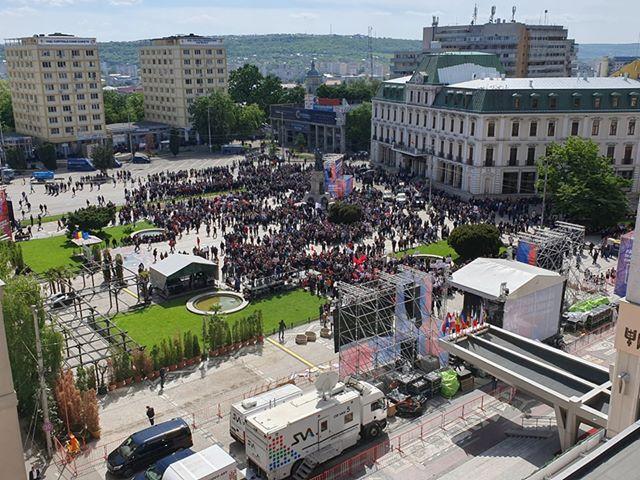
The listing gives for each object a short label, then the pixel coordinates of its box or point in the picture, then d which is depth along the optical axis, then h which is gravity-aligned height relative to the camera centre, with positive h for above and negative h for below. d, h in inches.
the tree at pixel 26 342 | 919.7 -392.5
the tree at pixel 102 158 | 3186.5 -431.1
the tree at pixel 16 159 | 3357.8 -454.0
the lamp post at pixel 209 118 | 3896.2 -298.8
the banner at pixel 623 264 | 1370.6 -436.4
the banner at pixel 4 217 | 1691.4 -386.0
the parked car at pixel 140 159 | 3625.7 -500.1
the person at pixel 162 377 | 1096.1 -525.7
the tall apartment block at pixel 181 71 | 4318.4 -9.7
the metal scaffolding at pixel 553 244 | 1453.0 -408.8
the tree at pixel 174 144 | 3843.5 -441.2
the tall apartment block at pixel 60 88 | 3629.4 -94.7
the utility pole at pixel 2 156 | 3445.4 -451.4
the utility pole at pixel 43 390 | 855.7 -433.7
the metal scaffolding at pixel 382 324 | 1065.5 -439.2
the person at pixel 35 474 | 842.2 -531.2
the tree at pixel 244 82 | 5108.3 -106.7
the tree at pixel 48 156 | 3380.9 -443.8
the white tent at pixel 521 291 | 1197.7 -427.7
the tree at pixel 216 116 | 3946.9 -285.2
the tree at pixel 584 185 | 2009.1 -385.9
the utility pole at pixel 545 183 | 2037.9 -384.5
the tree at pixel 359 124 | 3791.8 -333.8
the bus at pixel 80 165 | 3408.0 -498.1
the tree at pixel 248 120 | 4116.6 -330.9
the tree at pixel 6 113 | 4234.7 -272.5
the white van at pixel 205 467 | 761.0 -479.1
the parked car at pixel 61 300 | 1406.3 -505.3
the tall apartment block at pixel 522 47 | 6235.2 +183.9
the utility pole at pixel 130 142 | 3836.9 -432.2
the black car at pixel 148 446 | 853.8 -512.1
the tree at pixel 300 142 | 3873.0 -443.4
